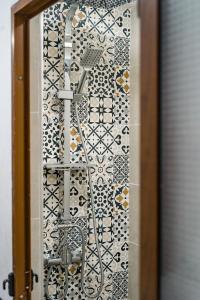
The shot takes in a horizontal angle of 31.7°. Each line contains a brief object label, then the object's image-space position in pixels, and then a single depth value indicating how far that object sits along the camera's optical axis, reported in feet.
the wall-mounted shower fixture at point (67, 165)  5.59
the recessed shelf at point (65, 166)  5.54
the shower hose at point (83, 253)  5.75
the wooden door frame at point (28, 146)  1.79
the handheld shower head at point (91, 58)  5.34
